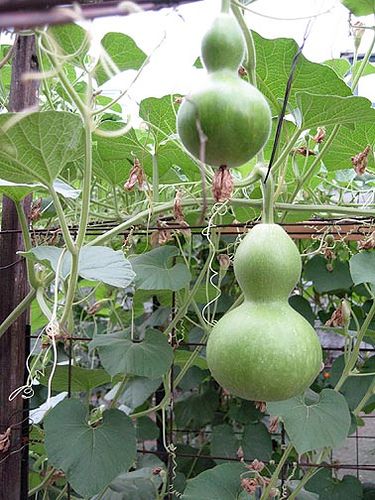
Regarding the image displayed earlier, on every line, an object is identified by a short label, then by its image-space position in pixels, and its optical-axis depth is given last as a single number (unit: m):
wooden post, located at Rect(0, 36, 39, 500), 0.84
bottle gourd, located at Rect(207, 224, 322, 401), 0.48
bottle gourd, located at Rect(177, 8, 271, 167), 0.39
